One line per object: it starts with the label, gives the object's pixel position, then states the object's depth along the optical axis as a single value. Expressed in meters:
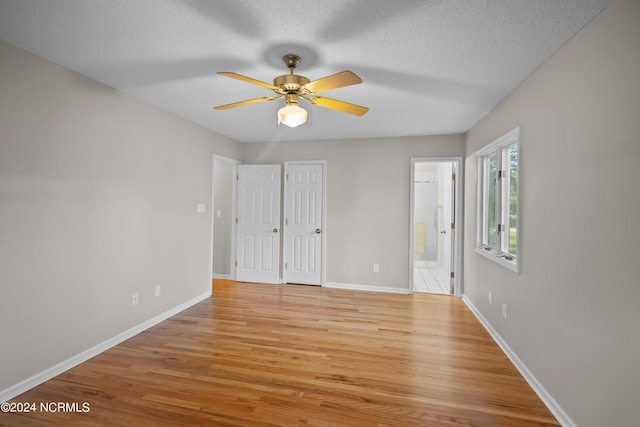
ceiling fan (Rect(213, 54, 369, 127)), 1.92
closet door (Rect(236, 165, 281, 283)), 5.03
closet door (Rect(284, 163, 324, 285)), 4.91
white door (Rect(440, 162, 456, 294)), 5.84
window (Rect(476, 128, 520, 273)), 2.81
